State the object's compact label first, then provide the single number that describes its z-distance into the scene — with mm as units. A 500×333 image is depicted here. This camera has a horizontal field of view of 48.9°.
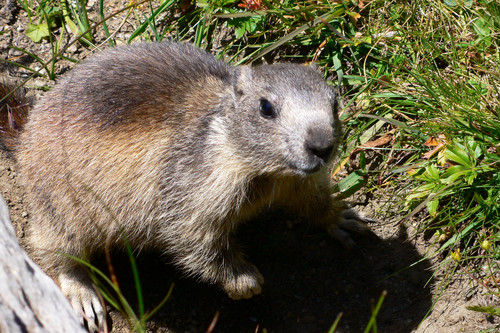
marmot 3885
